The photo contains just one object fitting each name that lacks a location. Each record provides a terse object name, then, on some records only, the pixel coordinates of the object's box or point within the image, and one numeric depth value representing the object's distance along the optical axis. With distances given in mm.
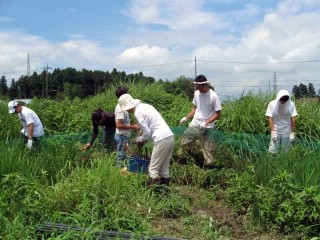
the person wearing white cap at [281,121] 6750
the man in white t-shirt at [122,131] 6788
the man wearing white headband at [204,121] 6789
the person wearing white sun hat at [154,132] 5574
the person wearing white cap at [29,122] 7503
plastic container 5914
